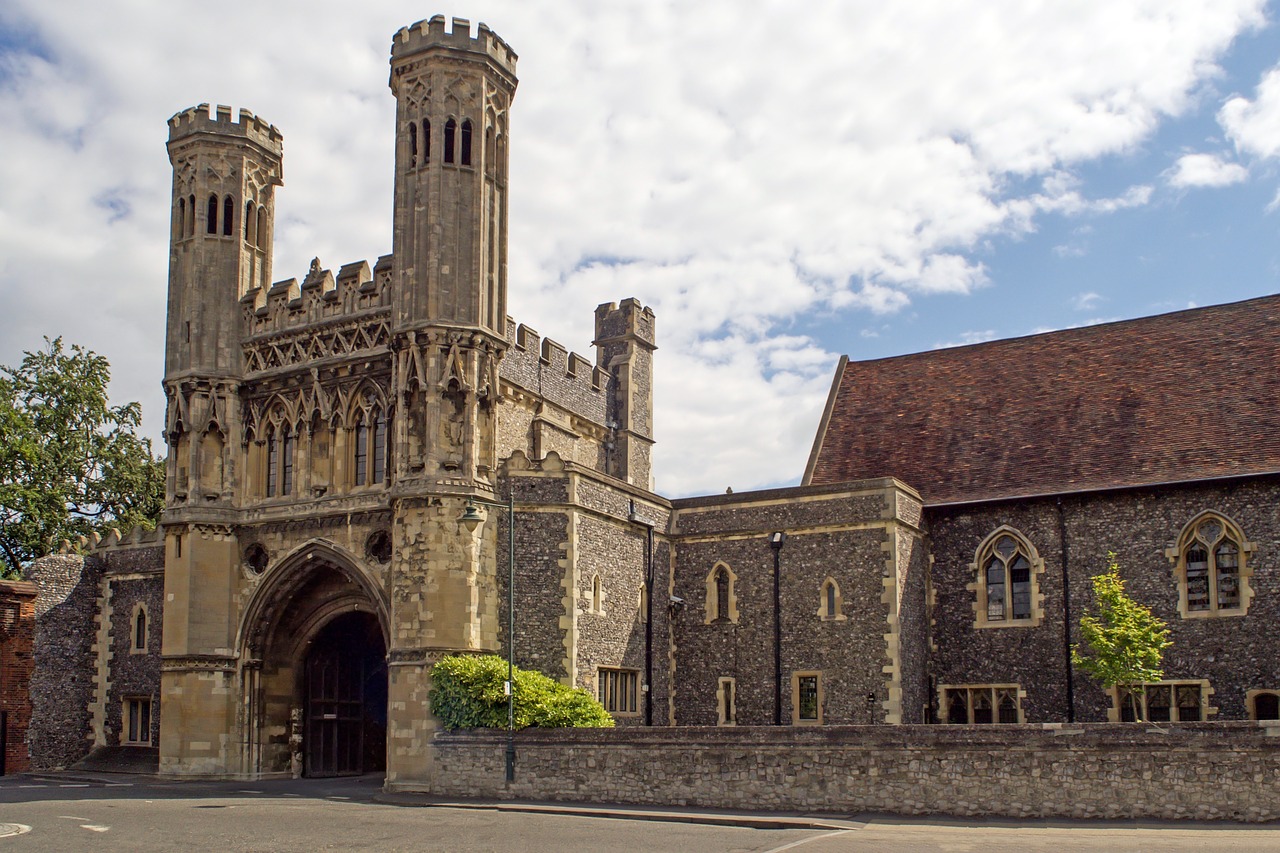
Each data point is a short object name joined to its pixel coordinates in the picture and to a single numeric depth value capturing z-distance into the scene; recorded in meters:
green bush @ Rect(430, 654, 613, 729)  24.70
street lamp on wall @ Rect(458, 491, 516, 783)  23.61
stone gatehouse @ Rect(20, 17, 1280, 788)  26.58
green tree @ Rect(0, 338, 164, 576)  45.06
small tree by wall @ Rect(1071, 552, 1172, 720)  24.09
